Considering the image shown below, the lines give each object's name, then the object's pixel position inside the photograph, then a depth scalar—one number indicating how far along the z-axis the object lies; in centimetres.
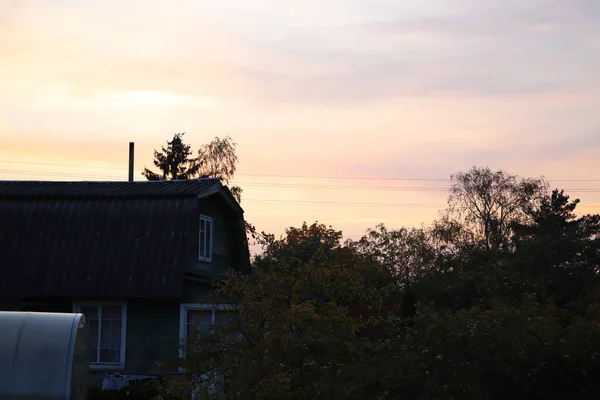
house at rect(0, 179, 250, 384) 2503
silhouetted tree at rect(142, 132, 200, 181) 6150
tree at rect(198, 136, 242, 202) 5375
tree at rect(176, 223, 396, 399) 1355
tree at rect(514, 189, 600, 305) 3069
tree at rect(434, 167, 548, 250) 6456
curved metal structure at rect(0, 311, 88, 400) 1412
